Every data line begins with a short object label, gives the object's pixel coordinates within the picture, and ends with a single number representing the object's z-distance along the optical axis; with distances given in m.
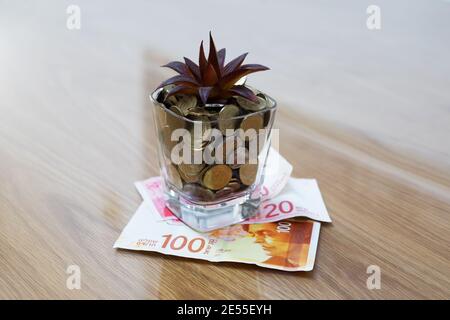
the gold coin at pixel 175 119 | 0.66
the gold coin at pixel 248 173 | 0.70
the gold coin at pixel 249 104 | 0.68
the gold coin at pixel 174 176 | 0.71
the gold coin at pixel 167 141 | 0.69
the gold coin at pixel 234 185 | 0.70
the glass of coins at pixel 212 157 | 0.66
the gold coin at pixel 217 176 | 0.67
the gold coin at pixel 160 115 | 0.68
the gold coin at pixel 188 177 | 0.68
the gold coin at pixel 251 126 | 0.67
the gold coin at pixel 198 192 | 0.69
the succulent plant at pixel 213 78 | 0.67
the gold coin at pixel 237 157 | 0.68
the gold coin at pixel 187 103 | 0.67
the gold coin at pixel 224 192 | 0.70
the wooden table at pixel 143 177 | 0.62
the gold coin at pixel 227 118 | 0.65
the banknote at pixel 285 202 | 0.73
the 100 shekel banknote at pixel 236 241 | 0.65
